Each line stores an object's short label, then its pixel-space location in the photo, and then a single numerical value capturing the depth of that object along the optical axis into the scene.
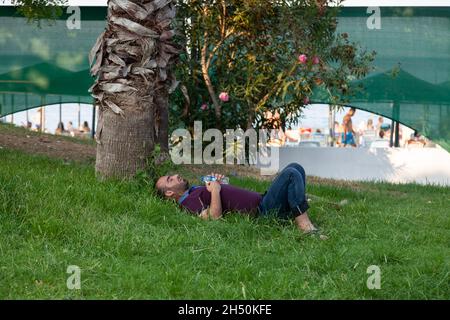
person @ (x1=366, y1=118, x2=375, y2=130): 14.31
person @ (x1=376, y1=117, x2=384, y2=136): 14.12
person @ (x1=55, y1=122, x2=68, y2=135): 16.06
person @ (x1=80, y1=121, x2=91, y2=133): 15.84
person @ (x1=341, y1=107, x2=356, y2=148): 14.47
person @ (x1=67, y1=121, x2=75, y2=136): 15.55
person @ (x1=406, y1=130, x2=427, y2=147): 14.11
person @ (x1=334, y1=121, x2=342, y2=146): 14.61
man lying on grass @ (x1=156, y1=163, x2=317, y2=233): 6.62
